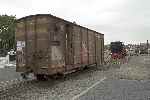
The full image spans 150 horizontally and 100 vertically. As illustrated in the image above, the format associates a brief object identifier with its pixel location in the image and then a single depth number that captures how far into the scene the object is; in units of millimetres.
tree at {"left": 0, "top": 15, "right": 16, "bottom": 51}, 65000
